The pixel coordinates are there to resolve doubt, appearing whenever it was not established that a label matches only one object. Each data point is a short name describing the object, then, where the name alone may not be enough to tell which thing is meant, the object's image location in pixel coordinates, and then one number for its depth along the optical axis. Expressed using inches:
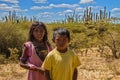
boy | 71.7
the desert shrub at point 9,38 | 295.7
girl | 80.7
